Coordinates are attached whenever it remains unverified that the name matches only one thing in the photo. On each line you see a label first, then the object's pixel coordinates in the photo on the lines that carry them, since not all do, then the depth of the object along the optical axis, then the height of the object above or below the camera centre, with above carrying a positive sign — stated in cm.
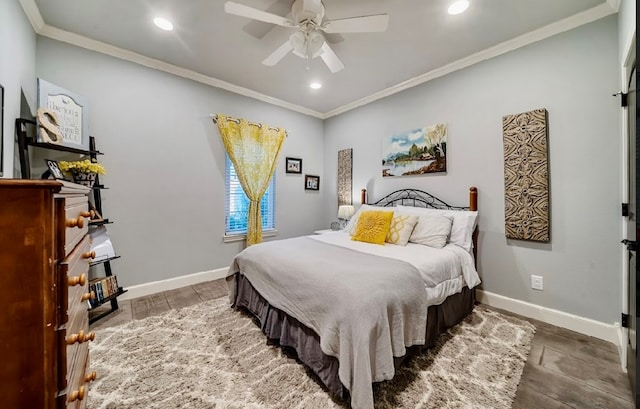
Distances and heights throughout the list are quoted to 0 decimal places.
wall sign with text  214 +87
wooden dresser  65 -26
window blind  374 -4
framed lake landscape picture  312 +69
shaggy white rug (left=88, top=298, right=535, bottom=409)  146 -116
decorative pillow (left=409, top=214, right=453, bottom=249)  254 -31
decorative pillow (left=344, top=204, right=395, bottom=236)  316 -28
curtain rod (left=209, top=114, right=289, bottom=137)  348 +122
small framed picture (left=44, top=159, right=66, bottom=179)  219 +32
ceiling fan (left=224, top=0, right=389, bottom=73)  184 +142
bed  135 -64
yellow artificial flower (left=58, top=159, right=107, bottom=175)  229 +35
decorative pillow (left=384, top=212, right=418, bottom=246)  261 -29
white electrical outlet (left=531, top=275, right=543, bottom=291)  242 -80
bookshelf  202 -15
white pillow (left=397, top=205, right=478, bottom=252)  255 -27
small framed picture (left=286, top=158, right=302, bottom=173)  438 +67
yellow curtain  361 +74
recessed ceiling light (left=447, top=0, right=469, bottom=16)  204 +164
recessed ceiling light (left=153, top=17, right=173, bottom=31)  228 +170
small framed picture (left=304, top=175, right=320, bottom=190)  466 +39
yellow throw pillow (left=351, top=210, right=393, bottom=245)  268 -27
